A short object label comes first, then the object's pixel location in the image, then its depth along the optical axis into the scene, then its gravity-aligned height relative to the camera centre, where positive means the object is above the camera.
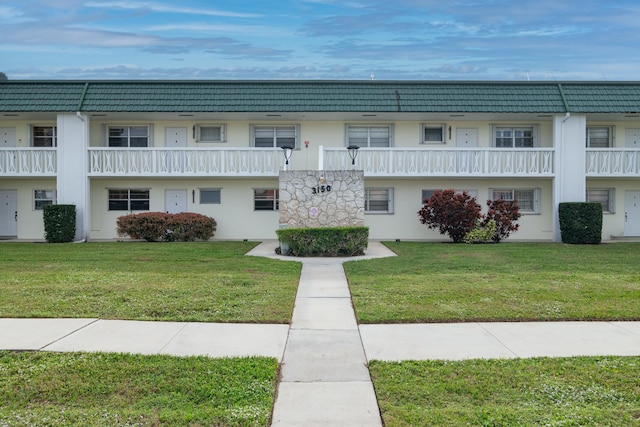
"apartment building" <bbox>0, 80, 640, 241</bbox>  21.30 +2.08
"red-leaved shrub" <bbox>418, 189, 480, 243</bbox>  20.12 -0.66
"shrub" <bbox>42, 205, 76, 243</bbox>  20.59 -1.05
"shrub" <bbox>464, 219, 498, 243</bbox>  20.17 -1.39
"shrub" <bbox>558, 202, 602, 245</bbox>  20.22 -1.05
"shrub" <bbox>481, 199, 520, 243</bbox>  20.44 -0.83
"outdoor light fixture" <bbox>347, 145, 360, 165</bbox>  18.50 +1.66
